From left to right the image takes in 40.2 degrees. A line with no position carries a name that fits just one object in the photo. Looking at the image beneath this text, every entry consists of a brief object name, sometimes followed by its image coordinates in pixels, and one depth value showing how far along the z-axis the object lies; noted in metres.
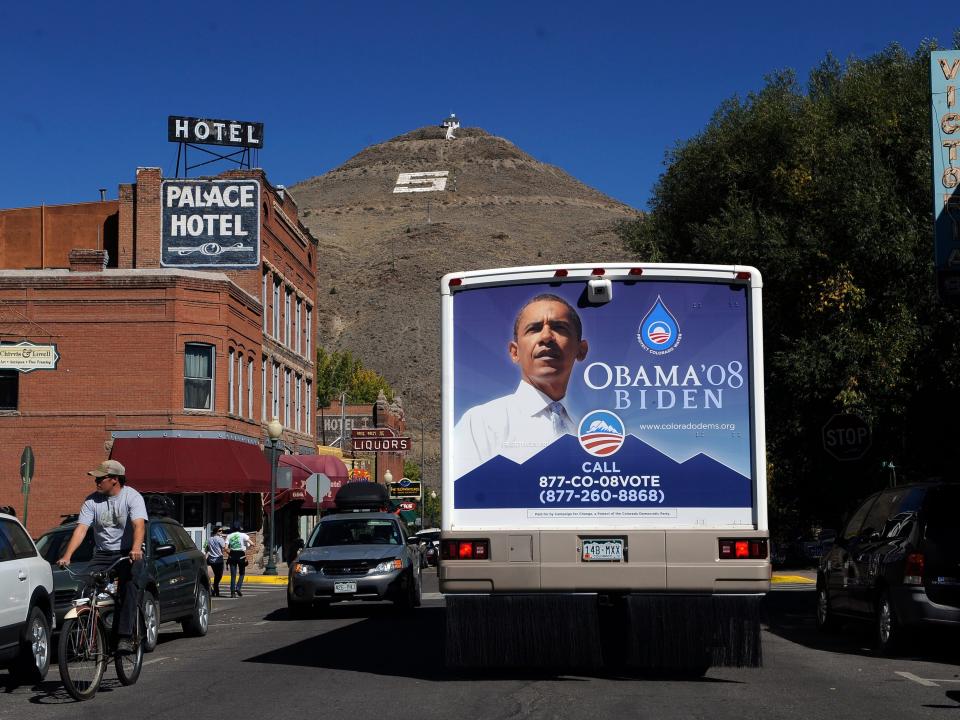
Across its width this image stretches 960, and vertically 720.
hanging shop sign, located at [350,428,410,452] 59.03
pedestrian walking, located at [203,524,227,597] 28.05
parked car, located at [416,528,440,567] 24.73
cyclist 11.80
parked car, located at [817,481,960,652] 13.47
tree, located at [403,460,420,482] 113.22
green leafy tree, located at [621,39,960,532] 20.20
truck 11.04
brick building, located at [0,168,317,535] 37.38
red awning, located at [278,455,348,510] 45.72
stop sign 19.62
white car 11.72
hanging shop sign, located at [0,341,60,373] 37.03
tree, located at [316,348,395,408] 99.75
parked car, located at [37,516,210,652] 15.38
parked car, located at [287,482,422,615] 19.73
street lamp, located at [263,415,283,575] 35.75
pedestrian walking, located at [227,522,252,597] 28.12
